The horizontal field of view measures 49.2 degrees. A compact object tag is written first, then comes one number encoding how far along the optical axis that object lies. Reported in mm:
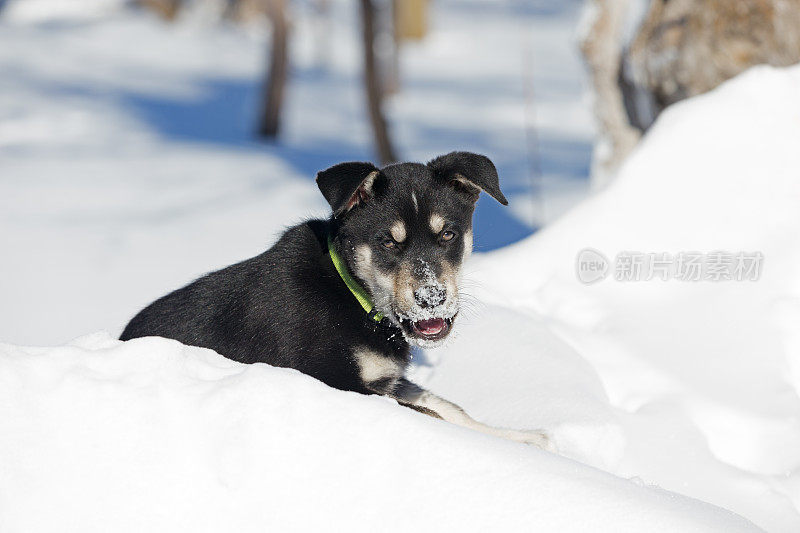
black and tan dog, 3459
